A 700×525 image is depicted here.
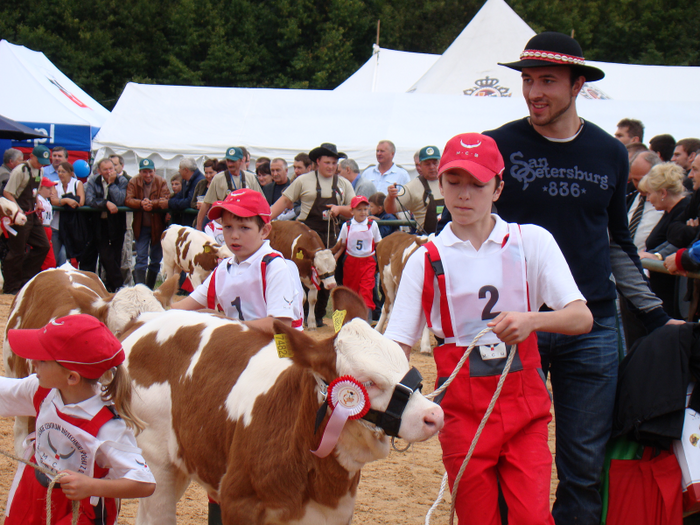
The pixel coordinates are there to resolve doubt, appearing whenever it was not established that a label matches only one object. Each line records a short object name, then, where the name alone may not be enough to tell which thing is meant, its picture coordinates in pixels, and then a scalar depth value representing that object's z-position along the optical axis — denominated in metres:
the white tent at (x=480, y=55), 17.82
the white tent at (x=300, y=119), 15.28
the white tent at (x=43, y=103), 18.69
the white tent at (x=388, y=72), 24.73
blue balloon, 16.80
